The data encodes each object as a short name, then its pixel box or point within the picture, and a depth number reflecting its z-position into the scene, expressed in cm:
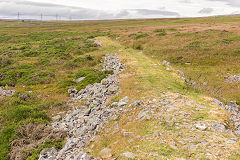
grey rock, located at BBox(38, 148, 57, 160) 742
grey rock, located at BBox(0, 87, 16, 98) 1556
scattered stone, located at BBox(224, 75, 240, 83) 1771
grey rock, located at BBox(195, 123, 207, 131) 683
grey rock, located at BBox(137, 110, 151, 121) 802
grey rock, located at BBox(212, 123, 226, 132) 679
